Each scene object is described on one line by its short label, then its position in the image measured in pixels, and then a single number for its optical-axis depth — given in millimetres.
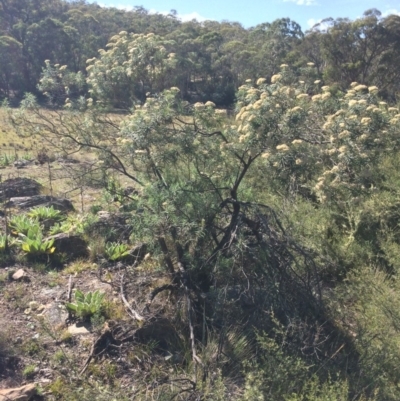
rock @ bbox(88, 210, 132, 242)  5305
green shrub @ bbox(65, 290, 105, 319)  4388
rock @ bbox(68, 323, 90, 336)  4234
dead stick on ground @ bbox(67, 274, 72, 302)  4793
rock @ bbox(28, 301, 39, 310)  4656
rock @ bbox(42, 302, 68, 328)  4373
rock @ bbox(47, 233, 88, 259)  5895
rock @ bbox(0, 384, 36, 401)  3271
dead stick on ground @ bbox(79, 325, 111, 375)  3762
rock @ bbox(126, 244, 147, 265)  5723
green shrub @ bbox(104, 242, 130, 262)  5695
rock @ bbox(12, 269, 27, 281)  5199
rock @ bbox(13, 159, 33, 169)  11179
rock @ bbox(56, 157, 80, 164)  7635
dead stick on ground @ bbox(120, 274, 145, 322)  4250
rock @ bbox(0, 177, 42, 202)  7980
